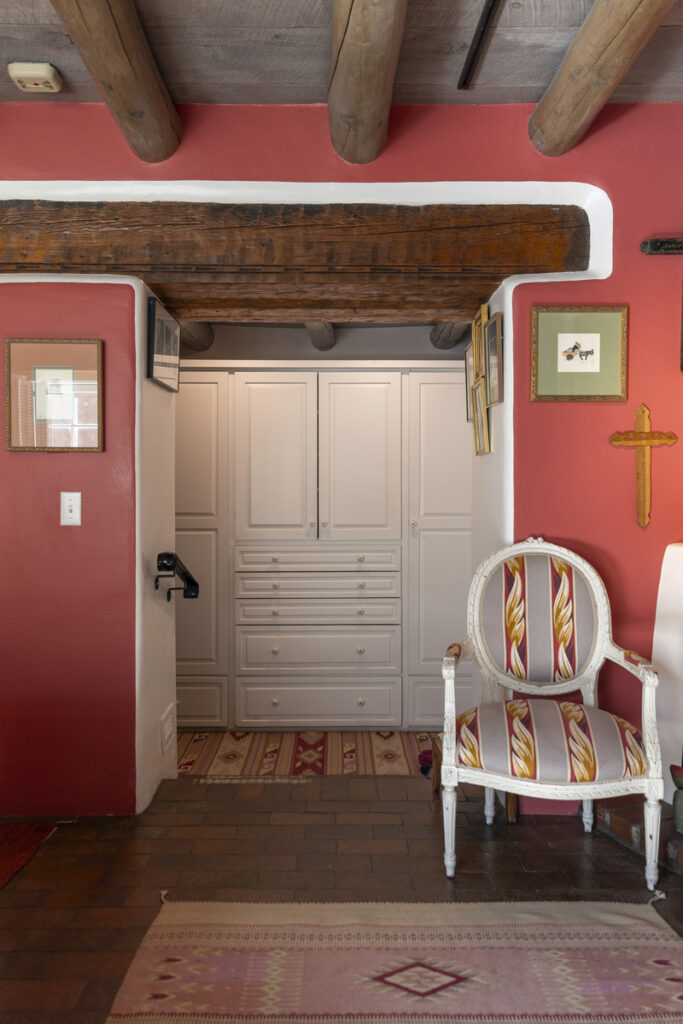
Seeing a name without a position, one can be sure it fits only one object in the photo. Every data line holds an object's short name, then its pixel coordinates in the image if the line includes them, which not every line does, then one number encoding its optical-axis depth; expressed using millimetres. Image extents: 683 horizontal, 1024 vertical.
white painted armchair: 2164
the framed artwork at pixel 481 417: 3072
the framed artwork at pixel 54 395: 2715
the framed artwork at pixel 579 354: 2719
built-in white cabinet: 4086
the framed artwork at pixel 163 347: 2787
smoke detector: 2348
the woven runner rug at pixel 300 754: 3479
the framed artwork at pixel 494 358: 2809
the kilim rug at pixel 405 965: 1700
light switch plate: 2754
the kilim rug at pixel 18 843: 2363
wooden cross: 2705
